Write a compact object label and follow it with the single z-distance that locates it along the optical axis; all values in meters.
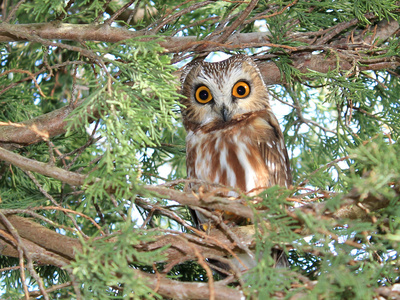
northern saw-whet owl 4.68
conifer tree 4.56
